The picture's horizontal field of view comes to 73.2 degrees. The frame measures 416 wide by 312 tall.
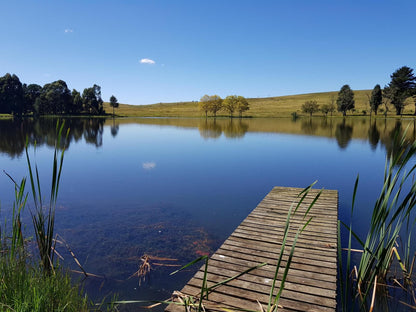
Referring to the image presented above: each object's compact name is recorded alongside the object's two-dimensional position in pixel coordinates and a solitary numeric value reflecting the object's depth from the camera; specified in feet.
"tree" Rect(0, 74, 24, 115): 258.16
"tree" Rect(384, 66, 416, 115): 243.19
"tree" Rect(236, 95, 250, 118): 317.42
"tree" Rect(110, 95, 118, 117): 355.97
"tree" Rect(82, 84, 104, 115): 328.49
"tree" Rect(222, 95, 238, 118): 326.83
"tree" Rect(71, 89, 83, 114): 314.12
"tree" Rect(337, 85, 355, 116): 268.52
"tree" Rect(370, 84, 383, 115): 254.47
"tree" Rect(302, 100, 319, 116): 298.56
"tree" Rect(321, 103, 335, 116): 293.84
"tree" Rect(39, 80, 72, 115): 289.53
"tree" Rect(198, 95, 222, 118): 345.92
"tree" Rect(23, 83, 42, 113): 292.16
